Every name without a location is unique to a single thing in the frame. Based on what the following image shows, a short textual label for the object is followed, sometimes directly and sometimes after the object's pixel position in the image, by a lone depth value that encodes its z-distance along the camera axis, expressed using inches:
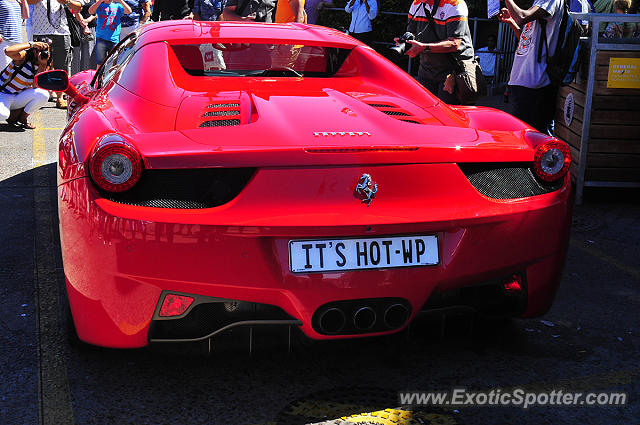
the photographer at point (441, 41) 243.0
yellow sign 245.9
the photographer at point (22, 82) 350.6
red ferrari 104.3
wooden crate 248.2
